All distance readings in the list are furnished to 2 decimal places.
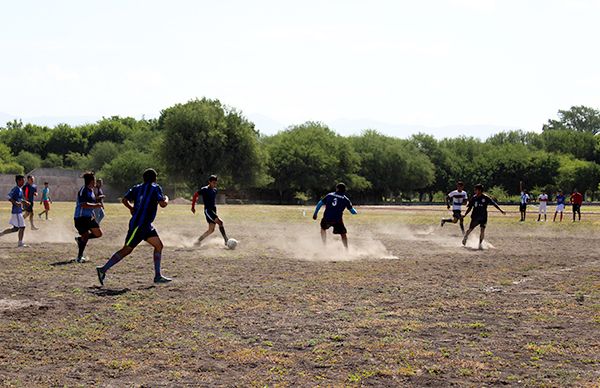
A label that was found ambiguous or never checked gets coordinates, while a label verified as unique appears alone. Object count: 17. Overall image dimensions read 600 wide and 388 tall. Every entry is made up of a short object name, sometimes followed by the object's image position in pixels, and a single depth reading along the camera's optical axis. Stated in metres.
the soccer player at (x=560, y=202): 43.53
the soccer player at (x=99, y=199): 19.49
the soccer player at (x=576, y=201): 43.25
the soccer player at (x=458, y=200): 27.72
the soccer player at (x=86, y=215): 17.03
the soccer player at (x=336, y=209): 19.78
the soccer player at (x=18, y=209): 21.02
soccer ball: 21.45
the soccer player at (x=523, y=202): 43.03
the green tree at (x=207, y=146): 88.56
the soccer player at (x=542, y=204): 42.77
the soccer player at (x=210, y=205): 21.23
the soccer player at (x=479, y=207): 22.75
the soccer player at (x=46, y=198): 35.03
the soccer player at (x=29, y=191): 24.99
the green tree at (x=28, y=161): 137.50
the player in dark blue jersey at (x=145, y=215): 13.69
